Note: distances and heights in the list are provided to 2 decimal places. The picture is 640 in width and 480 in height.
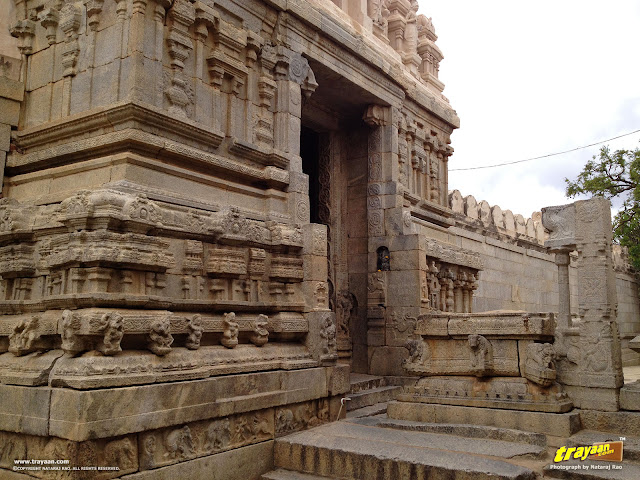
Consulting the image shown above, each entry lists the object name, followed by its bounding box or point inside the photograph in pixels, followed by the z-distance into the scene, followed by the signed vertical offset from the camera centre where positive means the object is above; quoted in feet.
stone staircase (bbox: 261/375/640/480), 17.90 -4.12
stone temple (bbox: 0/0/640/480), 17.60 +0.92
